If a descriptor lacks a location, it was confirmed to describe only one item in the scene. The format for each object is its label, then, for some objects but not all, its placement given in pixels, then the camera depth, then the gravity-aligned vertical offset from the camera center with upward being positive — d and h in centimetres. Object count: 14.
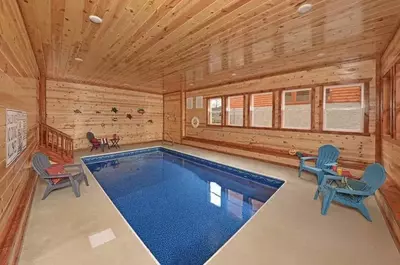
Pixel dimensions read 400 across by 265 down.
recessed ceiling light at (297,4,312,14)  213 +153
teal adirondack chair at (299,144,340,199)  378 -56
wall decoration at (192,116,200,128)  814 +45
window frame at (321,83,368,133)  403 +61
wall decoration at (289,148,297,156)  501 -55
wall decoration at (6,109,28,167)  186 -4
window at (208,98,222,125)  733 +89
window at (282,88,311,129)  494 +69
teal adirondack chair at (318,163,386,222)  241 -82
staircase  467 -49
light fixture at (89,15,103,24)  238 +153
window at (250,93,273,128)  579 +76
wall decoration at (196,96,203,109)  795 +134
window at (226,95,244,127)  661 +83
